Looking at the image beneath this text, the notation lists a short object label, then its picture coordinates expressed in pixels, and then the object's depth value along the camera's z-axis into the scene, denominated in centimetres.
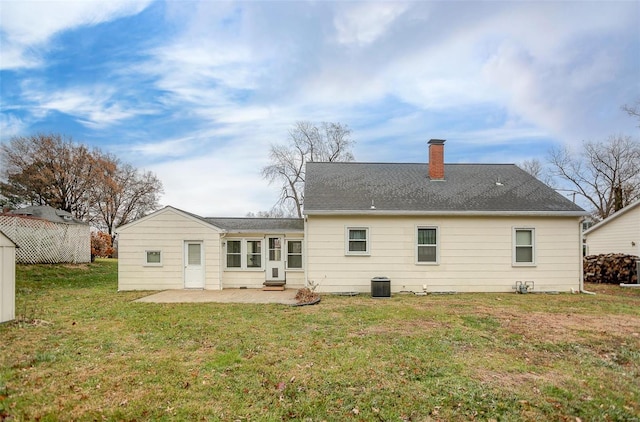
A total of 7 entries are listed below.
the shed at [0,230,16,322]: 748
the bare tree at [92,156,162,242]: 3550
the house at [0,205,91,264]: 1909
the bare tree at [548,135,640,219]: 2989
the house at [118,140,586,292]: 1327
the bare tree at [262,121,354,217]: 3098
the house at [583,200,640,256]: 1715
